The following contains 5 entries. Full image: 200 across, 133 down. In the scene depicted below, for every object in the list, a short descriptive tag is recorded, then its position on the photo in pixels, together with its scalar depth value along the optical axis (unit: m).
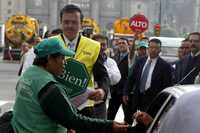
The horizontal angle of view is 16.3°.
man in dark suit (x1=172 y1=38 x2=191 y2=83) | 9.91
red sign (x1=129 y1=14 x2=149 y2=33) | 19.84
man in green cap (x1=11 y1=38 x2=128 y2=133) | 4.73
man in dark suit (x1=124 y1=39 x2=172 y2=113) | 9.02
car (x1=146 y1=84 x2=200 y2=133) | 4.47
